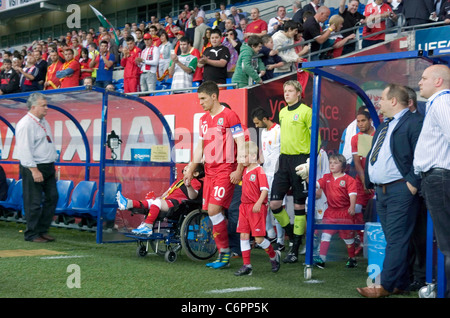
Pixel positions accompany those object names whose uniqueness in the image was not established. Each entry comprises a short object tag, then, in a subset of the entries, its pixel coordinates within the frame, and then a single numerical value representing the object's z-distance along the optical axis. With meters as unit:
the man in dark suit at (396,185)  5.05
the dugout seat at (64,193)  9.80
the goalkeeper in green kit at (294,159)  7.04
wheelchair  6.84
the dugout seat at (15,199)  10.34
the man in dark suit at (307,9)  12.44
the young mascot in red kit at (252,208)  6.08
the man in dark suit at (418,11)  10.89
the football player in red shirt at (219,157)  6.32
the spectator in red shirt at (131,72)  13.92
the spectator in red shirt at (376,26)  11.25
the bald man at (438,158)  4.45
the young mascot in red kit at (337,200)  6.33
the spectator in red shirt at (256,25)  14.52
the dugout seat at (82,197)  9.12
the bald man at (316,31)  10.98
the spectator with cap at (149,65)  13.24
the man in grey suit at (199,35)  14.27
